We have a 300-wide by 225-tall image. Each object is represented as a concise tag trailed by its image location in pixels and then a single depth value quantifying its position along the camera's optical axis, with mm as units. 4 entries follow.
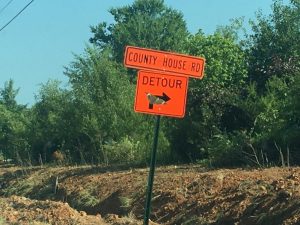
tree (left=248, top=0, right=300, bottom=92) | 26641
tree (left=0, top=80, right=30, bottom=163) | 44000
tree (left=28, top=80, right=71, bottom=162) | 35938
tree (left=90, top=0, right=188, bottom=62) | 68875
